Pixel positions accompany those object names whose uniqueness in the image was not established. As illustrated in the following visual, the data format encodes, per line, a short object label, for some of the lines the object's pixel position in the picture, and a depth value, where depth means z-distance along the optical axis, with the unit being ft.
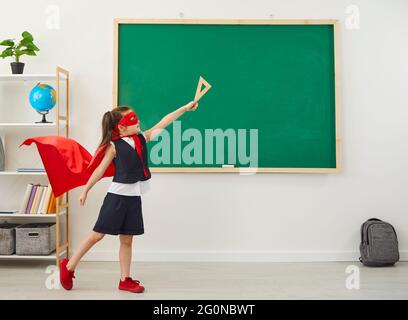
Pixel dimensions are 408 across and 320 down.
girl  9.71
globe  12.07
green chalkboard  12.95
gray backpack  12.13
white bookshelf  12.01
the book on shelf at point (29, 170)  12.13
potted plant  12.24
